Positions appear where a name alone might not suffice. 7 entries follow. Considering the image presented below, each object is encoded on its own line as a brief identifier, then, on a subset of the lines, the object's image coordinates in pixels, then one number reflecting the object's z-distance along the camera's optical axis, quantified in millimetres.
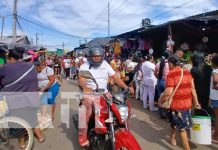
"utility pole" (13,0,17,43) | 12839
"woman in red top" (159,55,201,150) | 2846
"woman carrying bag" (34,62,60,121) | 3634
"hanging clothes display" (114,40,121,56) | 8417
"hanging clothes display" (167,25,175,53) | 5414
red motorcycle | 2196
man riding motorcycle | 2587
